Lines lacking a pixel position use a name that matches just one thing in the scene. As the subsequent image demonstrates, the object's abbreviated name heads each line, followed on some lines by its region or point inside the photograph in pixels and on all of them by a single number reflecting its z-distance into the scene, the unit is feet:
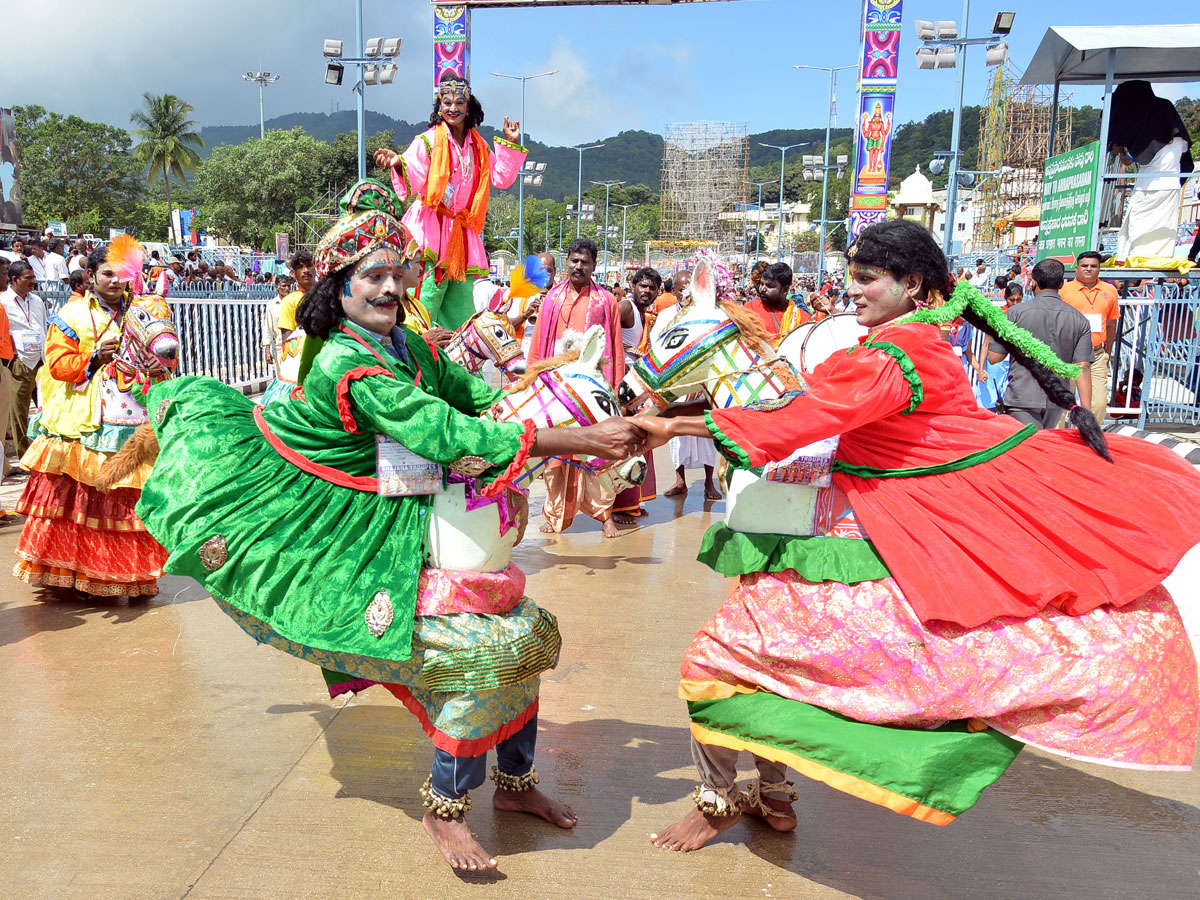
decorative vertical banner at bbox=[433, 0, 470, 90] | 52.70
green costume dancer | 8.79
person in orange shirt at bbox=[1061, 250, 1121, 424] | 28.19
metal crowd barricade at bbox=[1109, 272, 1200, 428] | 31.47
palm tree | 224.53
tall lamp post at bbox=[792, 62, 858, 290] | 110.11
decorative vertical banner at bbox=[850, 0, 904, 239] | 53.16
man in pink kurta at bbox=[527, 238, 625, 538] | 22.02
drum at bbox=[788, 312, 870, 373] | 11.30
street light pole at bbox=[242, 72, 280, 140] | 248.73
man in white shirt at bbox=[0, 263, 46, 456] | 27.22
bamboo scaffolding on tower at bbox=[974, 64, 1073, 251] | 133.59
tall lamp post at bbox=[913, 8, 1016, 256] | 59.00
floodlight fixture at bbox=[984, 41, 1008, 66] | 60.39
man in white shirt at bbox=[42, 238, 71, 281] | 47.42
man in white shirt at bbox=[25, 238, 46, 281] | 45.62
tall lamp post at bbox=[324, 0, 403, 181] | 60.54
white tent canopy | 30.81
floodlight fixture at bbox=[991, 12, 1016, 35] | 58.70
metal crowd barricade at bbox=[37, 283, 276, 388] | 36.83
